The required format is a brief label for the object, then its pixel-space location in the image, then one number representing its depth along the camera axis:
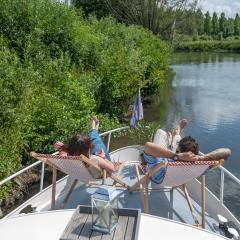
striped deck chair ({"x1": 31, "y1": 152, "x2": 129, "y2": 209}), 3.17
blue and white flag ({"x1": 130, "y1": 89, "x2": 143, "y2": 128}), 5.39
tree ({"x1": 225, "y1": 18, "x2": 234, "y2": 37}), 67.02
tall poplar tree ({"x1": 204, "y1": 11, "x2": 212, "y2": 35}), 66.13
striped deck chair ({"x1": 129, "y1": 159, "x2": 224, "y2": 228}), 3.07
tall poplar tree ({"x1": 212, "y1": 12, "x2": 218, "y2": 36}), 67.48
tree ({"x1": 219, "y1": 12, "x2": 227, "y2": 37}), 67.74
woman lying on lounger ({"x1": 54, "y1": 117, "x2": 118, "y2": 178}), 3.34
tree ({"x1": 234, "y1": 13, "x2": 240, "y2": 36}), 66.46
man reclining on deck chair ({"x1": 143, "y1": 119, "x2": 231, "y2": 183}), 3.23
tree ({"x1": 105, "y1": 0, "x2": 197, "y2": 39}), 25.60
